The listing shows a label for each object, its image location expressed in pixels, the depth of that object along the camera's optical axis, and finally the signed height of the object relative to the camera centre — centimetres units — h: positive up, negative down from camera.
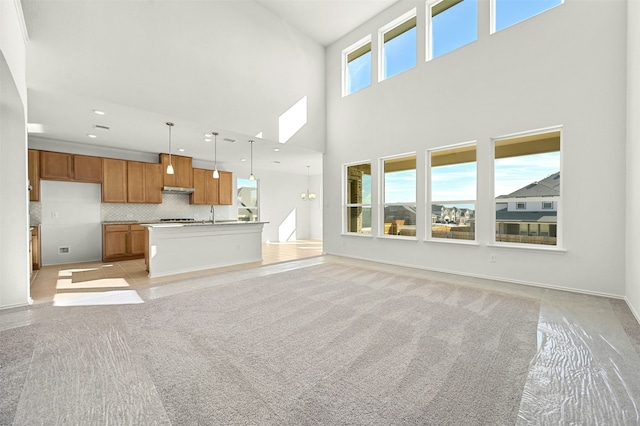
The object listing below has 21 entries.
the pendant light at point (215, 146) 574 +159
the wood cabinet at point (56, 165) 597 +97
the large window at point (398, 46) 589 +366
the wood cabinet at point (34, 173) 580 +76
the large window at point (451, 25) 501 +350
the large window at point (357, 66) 680 +366
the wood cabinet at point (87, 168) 633 +96
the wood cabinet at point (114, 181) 668 +71
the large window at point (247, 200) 1006 +36
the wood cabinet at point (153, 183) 728 +71
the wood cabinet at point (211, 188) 823 +66
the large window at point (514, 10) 422 +319
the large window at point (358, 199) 679 +28
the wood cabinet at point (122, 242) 659 -80
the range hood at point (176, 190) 758 +56
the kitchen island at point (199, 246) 506 -75
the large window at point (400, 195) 589 +31
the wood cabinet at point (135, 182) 701 +71
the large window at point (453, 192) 499 +33
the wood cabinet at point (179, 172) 761 +108
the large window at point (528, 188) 414 +34
